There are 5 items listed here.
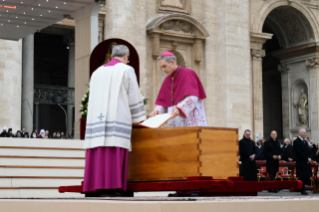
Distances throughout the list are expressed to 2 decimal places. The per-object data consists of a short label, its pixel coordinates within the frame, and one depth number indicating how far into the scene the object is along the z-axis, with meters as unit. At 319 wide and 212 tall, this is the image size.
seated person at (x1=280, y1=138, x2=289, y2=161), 17.89
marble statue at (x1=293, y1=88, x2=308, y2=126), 26.69
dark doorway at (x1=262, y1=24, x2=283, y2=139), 32.53
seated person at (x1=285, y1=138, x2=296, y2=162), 16.93
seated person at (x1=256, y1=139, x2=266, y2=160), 18.36
